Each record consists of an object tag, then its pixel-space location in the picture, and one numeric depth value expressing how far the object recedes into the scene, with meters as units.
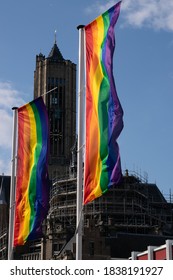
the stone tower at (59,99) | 149.65
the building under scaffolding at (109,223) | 91.75
